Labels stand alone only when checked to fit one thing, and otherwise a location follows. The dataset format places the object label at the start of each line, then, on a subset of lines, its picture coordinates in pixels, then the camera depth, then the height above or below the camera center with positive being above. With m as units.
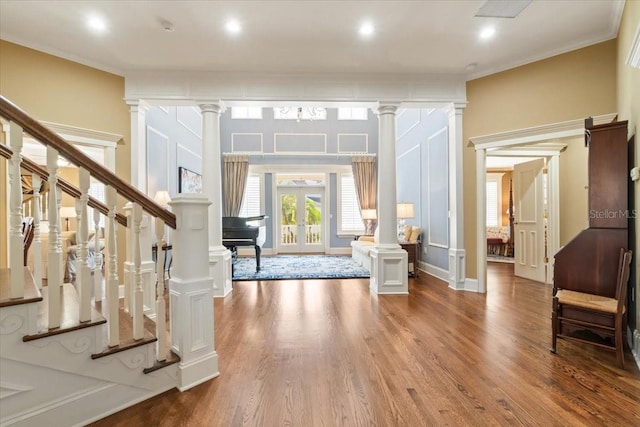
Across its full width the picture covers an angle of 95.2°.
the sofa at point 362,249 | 5.90 -0.80
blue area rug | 5.22 -1.15
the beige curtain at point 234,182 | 7.88 +0.84
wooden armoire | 2.47 -0.11
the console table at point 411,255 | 5.17 -0.77
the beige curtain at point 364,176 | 8.15 +1.01
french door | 8.48 -0.16
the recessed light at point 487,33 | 3.22 +2.01
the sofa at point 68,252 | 4.55 -0.63
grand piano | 5.27 -0.40
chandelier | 7.86 +2.72
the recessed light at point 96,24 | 3.00 +2.01
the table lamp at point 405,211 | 5.30 +0.02
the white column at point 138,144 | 4.07 +0.99
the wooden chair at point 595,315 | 2.16 -0.83
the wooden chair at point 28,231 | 2.49 -0.15
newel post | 1.86 -0.50
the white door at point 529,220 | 4.80 -0.16
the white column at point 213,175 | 4.14 +0.55
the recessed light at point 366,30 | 3.12 +2.00
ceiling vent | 2.77 +1.99
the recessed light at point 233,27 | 3.07 +2.00
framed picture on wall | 5.61 +0.67
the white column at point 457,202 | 4.32 +0.14
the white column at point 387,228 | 4.12 -0.23
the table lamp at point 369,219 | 7.90 -0.19
